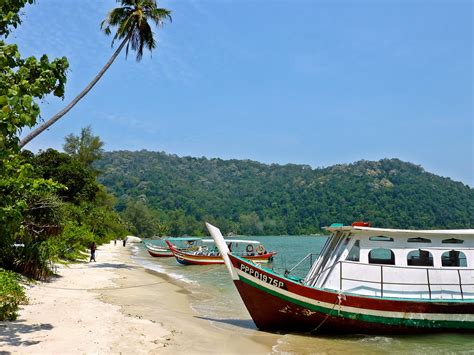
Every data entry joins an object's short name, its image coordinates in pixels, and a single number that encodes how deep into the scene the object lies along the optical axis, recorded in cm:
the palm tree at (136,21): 2220
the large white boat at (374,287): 1244
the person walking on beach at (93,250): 3105
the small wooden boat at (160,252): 4862
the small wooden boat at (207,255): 3724
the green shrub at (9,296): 1045
